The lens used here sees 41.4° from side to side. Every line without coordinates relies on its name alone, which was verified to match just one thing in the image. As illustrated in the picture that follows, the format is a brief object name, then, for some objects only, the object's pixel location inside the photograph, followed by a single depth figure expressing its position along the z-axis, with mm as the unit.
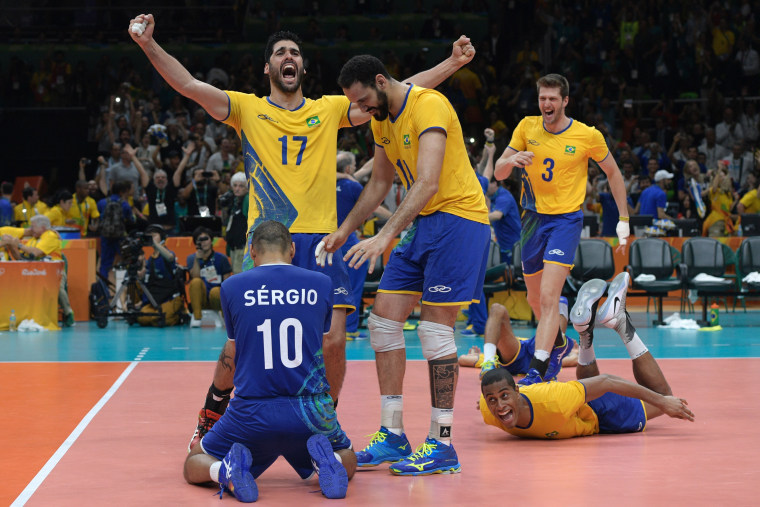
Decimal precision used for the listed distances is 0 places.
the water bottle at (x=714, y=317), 13928
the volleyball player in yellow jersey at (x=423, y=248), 5645
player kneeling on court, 4984
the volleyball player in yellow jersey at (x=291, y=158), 6109
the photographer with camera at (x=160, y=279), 14438
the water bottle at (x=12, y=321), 14000
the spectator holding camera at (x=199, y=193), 16984
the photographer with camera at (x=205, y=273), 14297
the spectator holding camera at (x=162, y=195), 17000
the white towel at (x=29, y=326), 13961
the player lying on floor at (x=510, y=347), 8023
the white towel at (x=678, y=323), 13781
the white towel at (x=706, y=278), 13945
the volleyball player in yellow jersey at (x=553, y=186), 8328
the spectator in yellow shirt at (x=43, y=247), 14383
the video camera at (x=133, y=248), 14431
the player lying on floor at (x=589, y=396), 6215
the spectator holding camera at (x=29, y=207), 16906
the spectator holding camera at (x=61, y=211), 17188
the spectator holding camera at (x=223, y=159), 18250
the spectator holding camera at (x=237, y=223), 13988
